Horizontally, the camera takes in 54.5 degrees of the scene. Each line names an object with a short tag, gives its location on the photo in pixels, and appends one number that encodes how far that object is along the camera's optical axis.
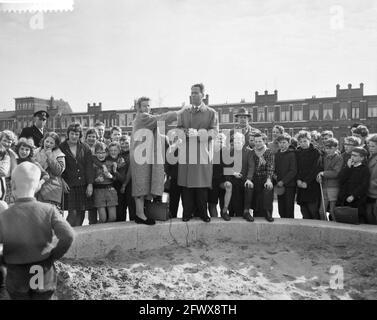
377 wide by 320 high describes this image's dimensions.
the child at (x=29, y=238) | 2.62
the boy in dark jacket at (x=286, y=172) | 5.73
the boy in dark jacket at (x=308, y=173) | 5.74
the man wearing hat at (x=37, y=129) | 6.24
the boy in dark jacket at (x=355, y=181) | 5.13
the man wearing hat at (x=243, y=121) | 6.58
